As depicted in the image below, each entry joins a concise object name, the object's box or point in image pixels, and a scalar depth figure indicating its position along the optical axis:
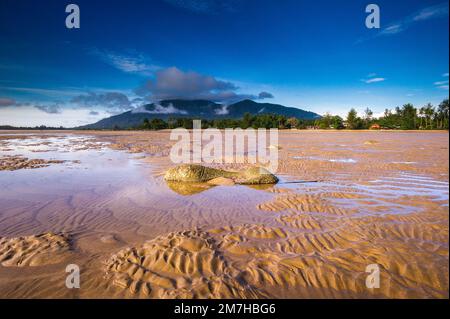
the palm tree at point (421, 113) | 56.08
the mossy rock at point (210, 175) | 10.09
